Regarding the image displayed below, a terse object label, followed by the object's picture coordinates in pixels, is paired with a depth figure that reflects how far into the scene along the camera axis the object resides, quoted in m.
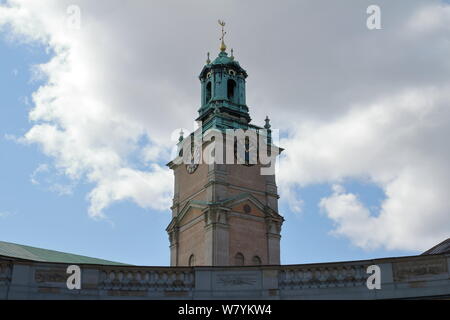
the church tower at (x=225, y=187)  54.06
